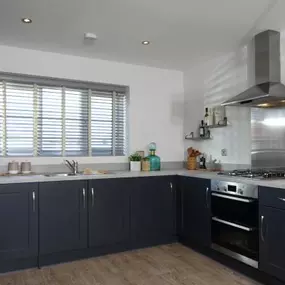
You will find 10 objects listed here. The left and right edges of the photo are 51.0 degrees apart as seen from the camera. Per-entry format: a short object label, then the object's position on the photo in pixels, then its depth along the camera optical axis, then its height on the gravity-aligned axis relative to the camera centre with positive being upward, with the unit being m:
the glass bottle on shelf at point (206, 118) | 3.88 +0.44
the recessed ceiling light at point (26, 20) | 2.64 +1.16
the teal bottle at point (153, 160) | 3.95 -0.12
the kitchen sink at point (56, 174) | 3.37 -0.26
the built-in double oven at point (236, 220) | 2.57 -0.64
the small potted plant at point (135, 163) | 3.86 -0.15
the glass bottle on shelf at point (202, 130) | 3.97 +0.29
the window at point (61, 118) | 3.43 +0.40
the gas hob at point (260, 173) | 2.70 -0.21
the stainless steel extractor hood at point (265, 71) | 2.86 +0.81
